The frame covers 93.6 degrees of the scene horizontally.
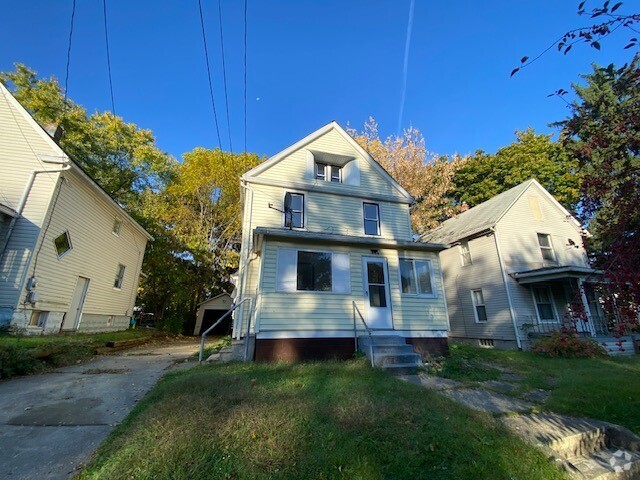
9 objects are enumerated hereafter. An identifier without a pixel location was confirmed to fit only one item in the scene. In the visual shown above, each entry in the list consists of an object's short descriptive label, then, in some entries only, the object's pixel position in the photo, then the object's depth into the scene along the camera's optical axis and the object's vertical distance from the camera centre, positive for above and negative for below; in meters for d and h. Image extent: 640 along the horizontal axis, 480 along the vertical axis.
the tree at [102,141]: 19.27 +12.18
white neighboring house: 13.94 +2.86
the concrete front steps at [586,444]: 3.60 -1.45
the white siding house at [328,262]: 8.59 +2.10
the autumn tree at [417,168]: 23.03 +12.28
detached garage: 22.38 +1.44
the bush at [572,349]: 11.22 -0.65
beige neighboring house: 9.64 +3.37
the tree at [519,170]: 24.64 +13.39
